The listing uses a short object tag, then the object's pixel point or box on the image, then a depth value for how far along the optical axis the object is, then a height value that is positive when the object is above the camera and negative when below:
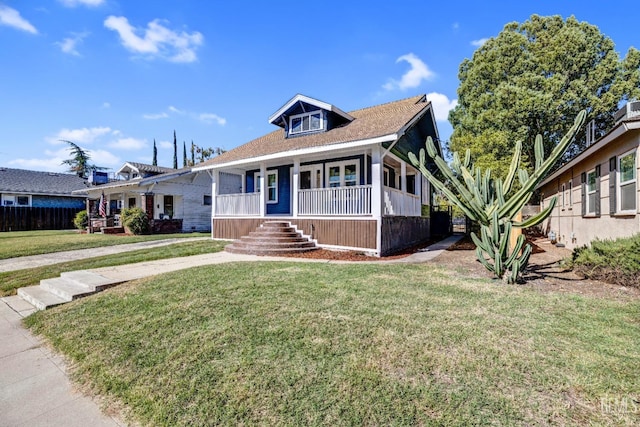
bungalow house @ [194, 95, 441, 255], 9.49 +1.63
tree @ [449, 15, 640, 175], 19.38 +8.59
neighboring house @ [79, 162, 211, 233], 19.14 +1.31
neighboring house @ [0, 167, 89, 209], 23.44 +2.04
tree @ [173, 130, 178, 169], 48.47 +10.12
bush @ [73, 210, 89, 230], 21.64 -0.50
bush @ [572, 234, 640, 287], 5.01 -0.89
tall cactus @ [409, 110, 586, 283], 5.28 +0.20
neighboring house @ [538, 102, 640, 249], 6.51 +0.72
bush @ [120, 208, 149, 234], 17.83 -0.42
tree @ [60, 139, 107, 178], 39.28 +7.24
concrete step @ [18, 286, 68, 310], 4.83 -1.45
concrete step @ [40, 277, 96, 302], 5.07 -1.34
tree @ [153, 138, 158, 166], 49.38 +9.80
